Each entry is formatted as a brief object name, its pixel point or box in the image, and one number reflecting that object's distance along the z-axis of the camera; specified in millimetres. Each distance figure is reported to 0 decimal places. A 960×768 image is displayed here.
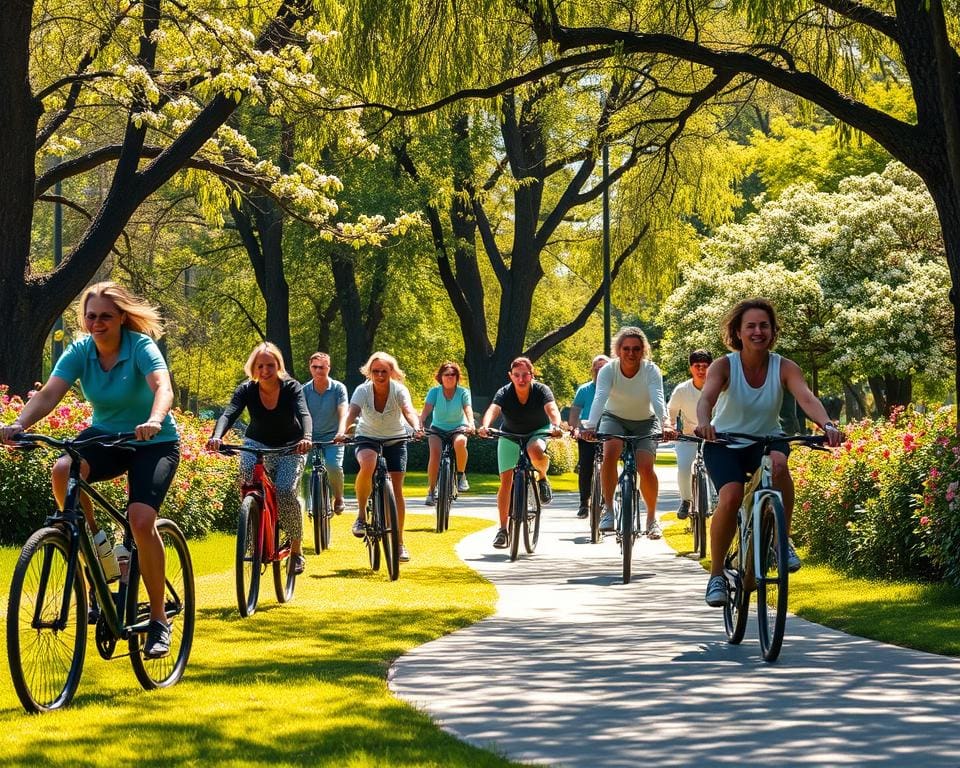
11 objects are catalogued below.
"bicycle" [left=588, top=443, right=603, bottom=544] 16344
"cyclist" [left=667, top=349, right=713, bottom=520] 16156
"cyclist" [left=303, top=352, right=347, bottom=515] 16344
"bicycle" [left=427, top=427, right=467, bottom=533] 18328
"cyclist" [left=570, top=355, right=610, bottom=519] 18688
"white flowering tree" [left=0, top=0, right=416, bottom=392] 19516
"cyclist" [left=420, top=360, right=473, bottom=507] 19281
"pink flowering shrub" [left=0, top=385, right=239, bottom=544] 16094
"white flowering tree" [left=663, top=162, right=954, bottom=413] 40625
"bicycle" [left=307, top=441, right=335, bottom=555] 15469
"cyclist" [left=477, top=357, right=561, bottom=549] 15836
